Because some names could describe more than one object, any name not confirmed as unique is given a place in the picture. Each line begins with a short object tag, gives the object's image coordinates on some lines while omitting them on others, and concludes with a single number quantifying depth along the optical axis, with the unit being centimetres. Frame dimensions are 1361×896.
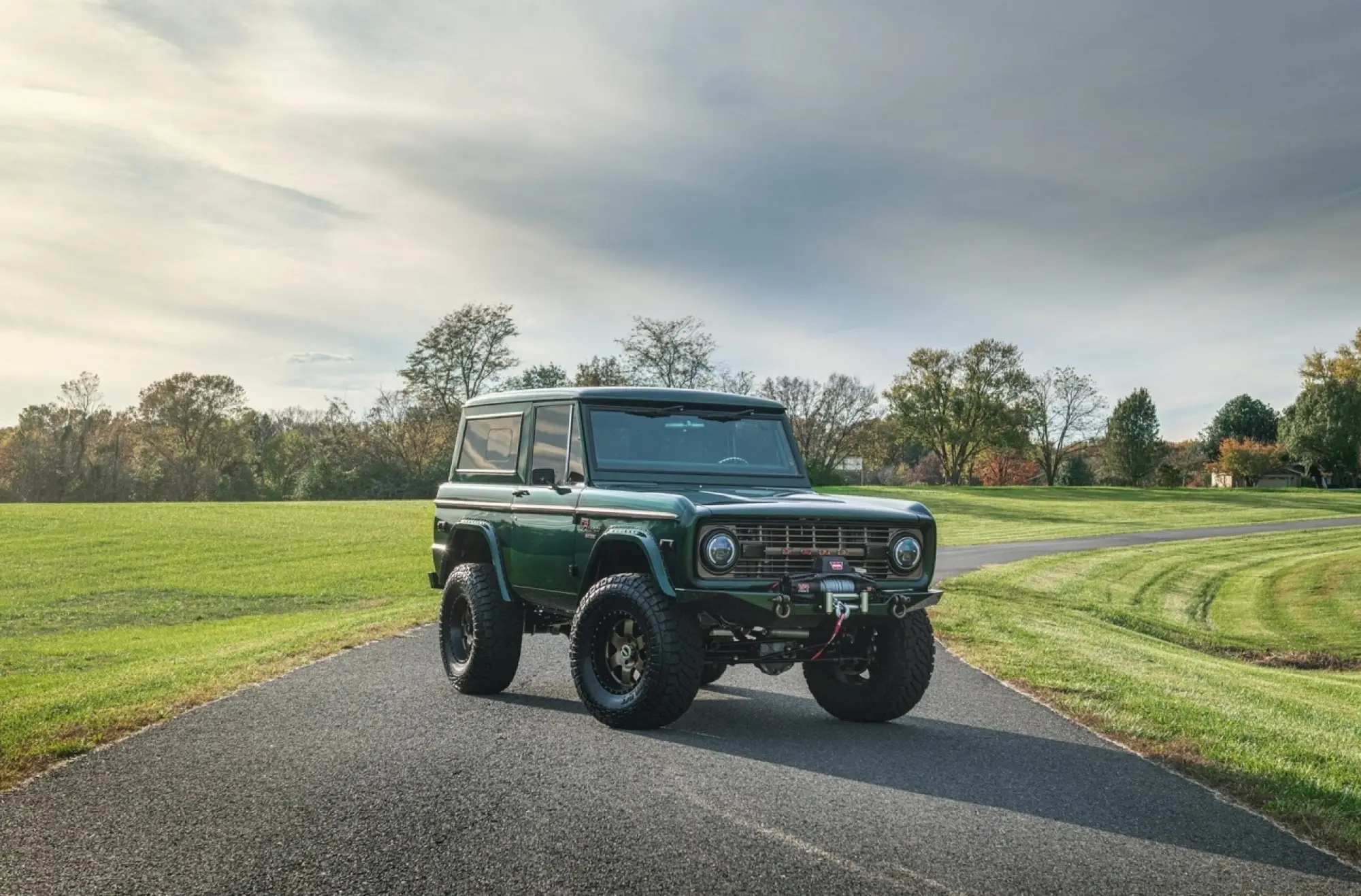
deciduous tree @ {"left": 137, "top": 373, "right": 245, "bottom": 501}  7106
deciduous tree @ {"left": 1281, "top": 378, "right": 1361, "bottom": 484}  8825
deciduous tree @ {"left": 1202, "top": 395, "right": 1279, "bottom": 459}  11131
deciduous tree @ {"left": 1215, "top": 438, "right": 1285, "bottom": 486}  9469
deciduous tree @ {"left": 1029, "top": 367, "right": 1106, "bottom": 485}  9044
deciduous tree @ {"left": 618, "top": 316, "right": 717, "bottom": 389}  7106
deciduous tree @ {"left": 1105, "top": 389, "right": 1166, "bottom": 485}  9188
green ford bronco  765
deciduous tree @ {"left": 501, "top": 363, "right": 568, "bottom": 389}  7144
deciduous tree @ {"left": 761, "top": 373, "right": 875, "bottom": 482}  8100
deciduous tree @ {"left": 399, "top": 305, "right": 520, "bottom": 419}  7006
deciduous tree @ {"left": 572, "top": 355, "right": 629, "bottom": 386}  7050
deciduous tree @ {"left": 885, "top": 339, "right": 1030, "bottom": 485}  8525
